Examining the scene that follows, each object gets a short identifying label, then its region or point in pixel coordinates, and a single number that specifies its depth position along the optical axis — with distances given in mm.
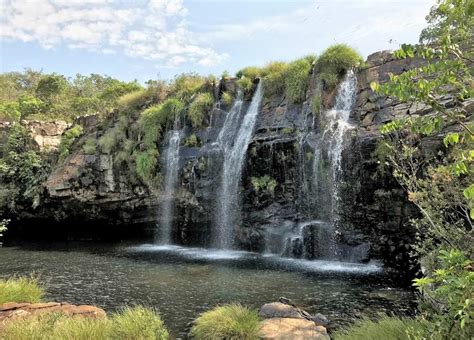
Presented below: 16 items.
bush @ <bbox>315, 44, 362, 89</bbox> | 15250
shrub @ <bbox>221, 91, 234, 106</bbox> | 17906
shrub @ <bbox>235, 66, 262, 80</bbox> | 18005
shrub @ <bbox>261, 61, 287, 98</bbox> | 16689
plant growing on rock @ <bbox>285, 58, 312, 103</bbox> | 15727
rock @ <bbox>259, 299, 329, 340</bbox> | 6237
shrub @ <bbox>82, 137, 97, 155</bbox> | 19359
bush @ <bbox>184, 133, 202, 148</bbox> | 17266
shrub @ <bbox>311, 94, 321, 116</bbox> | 14586
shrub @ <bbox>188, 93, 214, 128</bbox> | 17766
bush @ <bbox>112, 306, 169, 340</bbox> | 5672
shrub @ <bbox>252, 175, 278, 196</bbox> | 14743
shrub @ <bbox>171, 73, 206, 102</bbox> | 19375
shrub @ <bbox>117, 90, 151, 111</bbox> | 20875
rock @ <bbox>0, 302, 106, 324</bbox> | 6512
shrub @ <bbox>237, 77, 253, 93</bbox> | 17703
